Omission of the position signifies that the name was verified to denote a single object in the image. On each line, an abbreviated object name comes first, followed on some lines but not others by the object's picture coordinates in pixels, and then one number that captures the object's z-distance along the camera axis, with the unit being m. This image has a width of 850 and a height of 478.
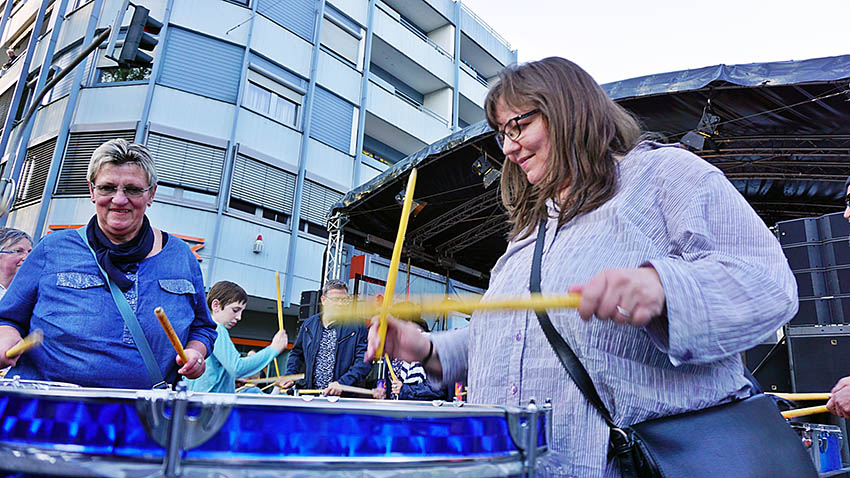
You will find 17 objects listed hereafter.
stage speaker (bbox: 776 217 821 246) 5.33
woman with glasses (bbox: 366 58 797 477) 0.82
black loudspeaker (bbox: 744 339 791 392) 5.38
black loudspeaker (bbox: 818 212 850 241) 5.07
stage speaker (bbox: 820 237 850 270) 5.02
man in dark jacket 4.98
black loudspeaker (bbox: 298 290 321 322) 8.04
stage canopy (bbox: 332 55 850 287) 5.41
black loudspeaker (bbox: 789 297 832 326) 4.96
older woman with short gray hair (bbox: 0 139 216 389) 1.82
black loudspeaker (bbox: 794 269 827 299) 5.12
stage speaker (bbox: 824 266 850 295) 4.95
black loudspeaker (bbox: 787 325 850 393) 4.74
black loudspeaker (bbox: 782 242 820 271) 5.25
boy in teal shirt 3.22
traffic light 6.71
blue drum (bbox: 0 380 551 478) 0.70
